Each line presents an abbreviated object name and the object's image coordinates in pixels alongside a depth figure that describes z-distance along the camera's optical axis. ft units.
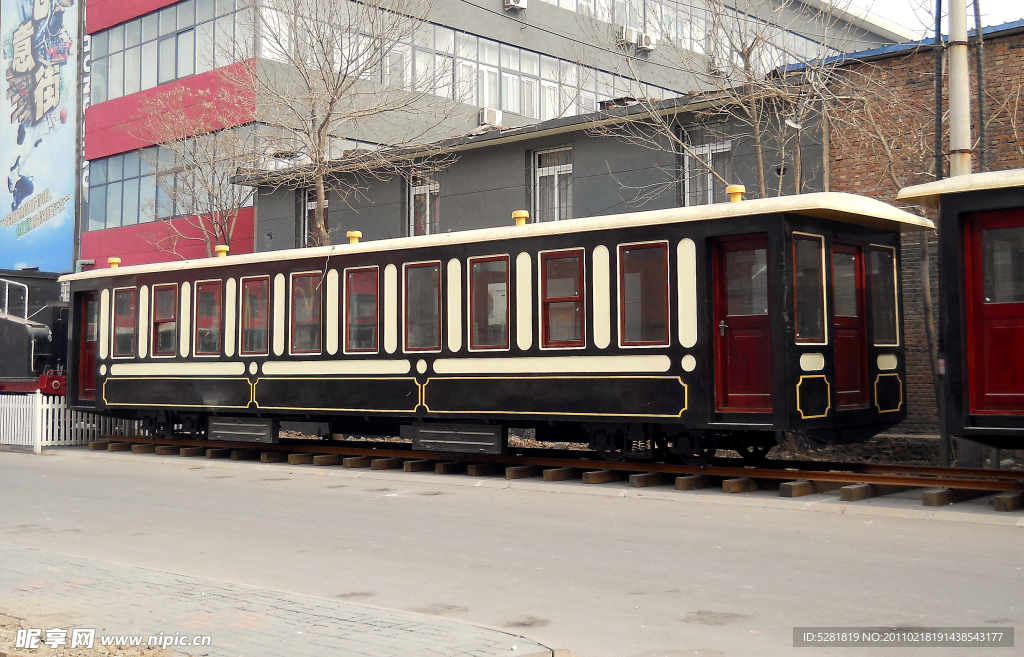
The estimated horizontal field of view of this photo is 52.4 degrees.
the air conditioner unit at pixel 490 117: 101.71
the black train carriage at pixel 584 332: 36.88
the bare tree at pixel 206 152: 84.64
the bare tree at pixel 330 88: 69.26
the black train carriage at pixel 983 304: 31.42
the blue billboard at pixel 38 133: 120.67
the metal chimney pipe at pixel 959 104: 38.22
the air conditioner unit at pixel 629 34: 90.27
